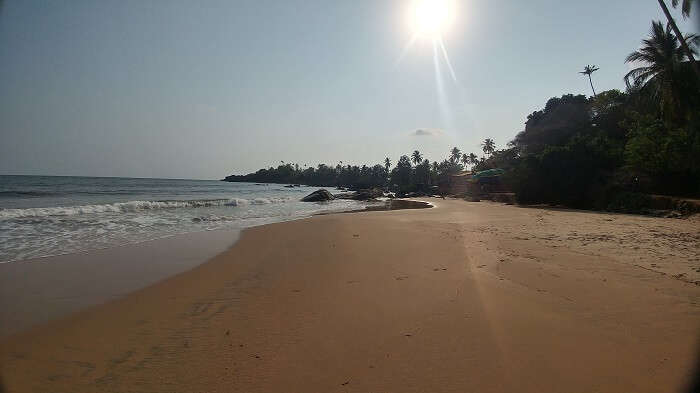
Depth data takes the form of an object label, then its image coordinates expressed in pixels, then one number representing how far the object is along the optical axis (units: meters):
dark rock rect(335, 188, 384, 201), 45.11
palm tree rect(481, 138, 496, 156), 87.19
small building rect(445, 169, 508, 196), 39.68
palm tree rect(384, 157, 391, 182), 121.53
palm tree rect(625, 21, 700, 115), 19.25
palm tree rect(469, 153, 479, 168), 94.75
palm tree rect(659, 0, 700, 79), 12.41
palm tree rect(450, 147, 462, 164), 100.64
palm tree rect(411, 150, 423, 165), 106.56
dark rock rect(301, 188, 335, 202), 39.10
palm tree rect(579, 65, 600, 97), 53.10
